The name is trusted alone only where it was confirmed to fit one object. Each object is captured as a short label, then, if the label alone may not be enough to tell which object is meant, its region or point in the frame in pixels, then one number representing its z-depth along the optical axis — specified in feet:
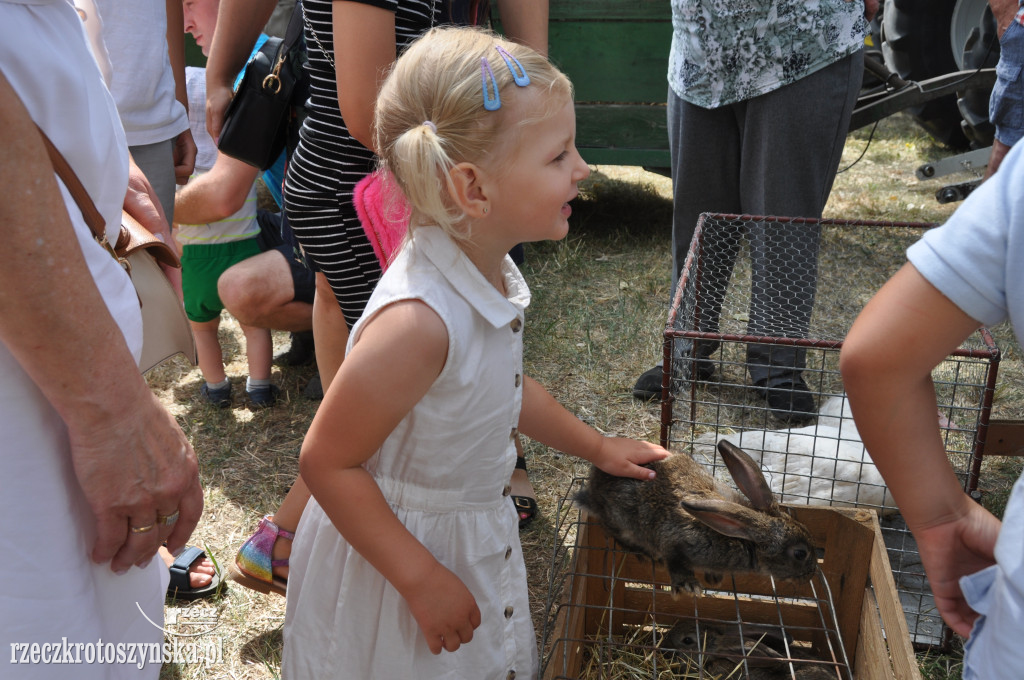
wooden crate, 6.04
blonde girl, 4.62
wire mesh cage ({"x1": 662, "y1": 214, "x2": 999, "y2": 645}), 7.46
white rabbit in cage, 8.66
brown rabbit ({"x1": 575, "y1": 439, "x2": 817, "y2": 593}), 6.62
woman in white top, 3.25
